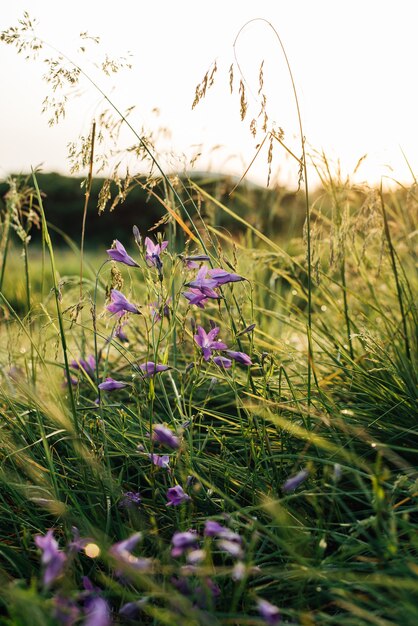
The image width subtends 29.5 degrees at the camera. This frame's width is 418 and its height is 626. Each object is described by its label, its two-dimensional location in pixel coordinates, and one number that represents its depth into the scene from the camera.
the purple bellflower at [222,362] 0.50
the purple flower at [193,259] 0.48
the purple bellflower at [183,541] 0.38
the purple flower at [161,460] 0.48
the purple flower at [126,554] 0.36
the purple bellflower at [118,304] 0.49
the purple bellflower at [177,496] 0.46
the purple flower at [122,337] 0.64
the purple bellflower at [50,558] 0.34
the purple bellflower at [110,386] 0.49
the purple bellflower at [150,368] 0.48
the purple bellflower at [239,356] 0.50
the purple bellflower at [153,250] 0.48
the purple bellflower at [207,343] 0.50
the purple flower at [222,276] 0.48
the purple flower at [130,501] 0.49
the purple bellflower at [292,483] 0.42
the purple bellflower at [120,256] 0.48
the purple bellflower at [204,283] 0.48
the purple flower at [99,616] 0.33
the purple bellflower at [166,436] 0.44
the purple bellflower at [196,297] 0.49
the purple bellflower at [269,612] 0.35
